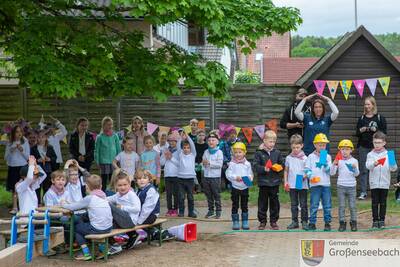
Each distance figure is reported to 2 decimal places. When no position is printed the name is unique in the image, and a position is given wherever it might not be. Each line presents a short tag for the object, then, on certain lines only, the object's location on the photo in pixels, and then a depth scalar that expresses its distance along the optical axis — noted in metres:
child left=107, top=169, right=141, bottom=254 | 9.31
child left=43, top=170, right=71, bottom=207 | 9.82
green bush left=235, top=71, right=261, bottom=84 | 43.16
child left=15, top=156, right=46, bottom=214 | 9.67
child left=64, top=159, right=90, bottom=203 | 10.27
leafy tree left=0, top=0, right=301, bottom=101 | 9.65
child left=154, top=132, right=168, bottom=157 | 13.05
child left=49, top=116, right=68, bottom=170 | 13.91
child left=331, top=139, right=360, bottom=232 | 10.82
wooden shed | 15.29
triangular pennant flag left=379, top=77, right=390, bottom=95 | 15.16
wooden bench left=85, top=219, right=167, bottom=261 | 8.73
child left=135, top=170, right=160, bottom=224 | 9.73
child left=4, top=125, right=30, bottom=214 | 12.85
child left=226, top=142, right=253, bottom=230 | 11.03
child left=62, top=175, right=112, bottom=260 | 8.98
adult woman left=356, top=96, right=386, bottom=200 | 13.90
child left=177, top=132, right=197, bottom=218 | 12.24
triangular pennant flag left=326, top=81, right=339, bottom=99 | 15.16
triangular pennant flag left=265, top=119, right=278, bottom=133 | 15.73
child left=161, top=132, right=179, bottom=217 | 12.38
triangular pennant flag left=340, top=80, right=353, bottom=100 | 15.14
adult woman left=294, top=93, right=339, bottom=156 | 12.33
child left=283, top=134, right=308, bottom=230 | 11.05
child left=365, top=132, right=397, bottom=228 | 10.95
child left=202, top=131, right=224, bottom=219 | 12.01
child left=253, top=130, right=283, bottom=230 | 11.05
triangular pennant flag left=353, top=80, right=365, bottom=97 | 15.14
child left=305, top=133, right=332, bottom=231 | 10.89
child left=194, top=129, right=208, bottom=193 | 14.04
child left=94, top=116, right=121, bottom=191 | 13.08
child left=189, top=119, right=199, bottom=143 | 14.30
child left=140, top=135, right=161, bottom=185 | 12.42
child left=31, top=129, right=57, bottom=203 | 12.85
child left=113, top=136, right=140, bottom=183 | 12.47
